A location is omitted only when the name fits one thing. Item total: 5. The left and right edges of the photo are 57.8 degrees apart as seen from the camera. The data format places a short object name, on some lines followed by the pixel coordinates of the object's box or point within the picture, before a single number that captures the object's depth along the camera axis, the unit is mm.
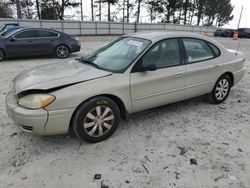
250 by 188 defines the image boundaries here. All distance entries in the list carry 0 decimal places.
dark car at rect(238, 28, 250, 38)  35375
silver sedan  2838
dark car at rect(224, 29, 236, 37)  35250
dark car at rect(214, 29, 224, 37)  35784
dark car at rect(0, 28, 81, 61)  9180
